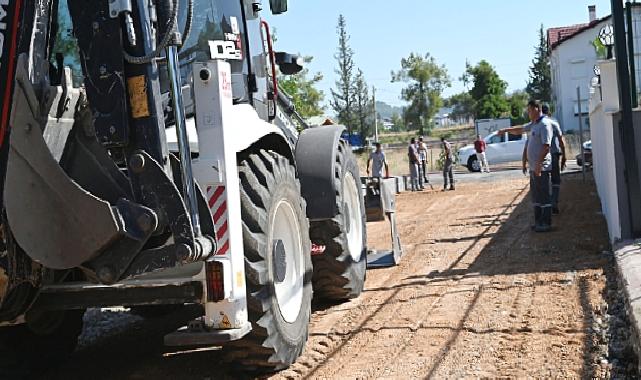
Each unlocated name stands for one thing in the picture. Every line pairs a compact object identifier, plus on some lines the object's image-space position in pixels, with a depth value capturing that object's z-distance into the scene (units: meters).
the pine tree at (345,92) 72.94
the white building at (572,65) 52.53
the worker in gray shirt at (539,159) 11.14
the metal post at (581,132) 20.55
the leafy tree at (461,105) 88.50
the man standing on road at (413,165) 25.22
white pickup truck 35.47
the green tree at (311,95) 53.72
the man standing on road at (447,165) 23.81
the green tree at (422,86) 74.06
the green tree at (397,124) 108.50
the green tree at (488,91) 72.38
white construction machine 4.50
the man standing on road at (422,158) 26.15
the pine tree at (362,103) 73.06
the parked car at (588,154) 23.83
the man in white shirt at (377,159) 23.02
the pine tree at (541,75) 77.00
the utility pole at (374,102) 68.09
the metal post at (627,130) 8.46
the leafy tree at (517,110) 67.81
